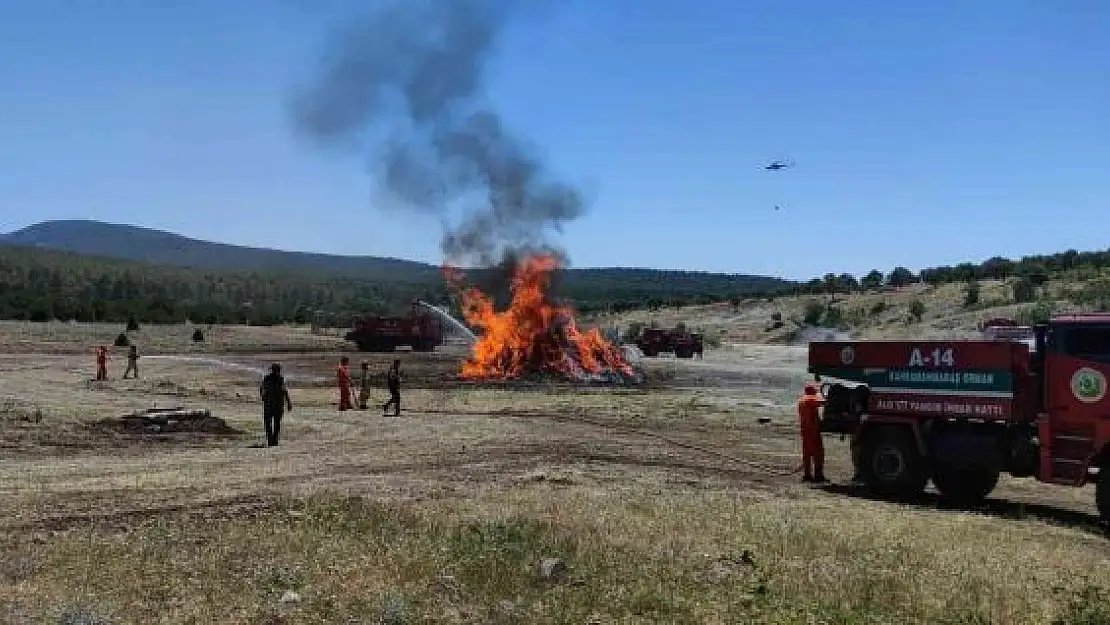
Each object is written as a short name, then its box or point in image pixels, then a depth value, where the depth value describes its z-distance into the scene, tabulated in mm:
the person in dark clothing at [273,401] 22078
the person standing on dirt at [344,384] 29609
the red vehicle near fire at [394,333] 66938
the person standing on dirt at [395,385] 28234
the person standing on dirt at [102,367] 37862
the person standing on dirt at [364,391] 30625
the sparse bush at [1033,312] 59181
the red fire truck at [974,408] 14977
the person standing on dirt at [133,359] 39125
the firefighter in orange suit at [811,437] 18438
